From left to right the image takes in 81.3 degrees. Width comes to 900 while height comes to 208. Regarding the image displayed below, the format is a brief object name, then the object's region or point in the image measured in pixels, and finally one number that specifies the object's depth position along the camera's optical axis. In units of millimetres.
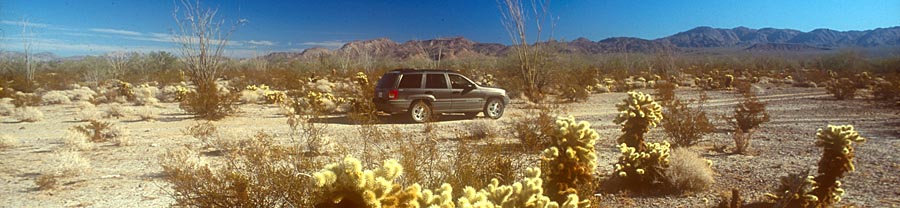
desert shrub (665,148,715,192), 6000
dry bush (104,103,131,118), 15086
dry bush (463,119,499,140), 10463
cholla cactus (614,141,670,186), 6148
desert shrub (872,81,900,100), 17750
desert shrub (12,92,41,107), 18078
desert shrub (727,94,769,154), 11016
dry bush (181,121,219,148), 9918
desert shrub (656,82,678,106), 18892
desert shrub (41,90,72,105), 20252
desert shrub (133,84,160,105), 19609
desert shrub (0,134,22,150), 9648
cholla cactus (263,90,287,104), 19500
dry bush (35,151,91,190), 6762
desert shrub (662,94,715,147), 9047
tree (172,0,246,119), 14844
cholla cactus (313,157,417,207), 2553
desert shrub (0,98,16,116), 16180
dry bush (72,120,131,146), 10055
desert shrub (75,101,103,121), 14698
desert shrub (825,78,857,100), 19891
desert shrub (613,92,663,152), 6566
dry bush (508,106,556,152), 9002
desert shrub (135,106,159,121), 14477
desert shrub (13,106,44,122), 14211
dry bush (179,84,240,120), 14812
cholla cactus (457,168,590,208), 2982
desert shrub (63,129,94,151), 9367
